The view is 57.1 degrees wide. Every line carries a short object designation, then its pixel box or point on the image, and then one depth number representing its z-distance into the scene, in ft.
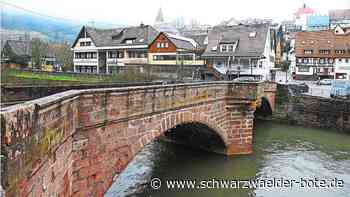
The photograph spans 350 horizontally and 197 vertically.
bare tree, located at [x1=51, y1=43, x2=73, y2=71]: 194.29
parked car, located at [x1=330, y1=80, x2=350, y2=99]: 94.73
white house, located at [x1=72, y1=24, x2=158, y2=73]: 152.87
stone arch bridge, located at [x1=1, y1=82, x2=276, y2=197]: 15.42
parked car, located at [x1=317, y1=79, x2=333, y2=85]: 142.43
